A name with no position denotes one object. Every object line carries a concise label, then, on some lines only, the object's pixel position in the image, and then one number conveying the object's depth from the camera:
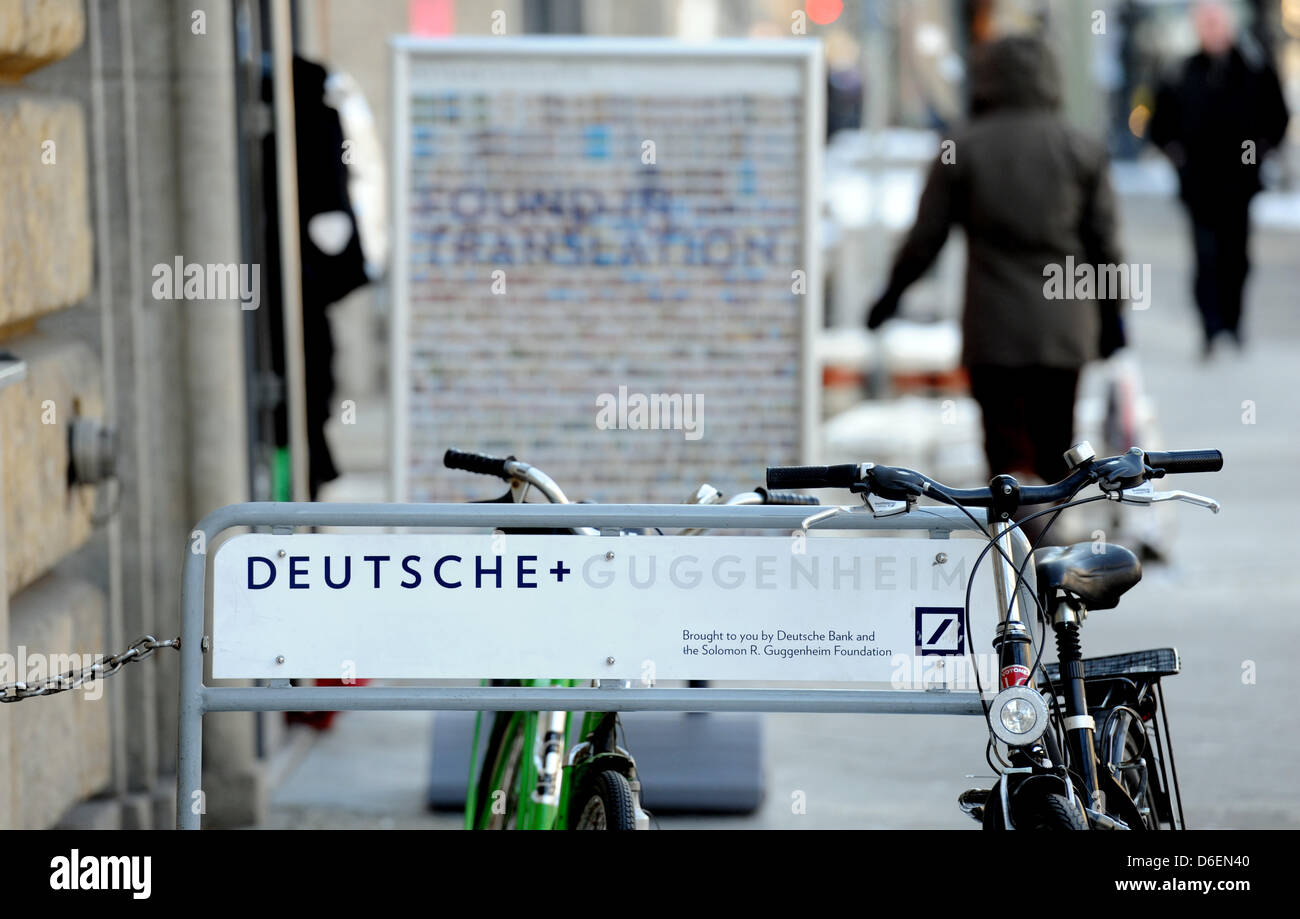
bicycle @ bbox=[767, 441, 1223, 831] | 5.95
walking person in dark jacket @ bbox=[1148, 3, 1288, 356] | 28.37
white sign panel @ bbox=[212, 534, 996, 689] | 6.28
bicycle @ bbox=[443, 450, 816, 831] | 6.91
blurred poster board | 11.54
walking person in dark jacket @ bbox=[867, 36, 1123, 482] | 13.18
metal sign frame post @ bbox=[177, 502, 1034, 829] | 6.25
